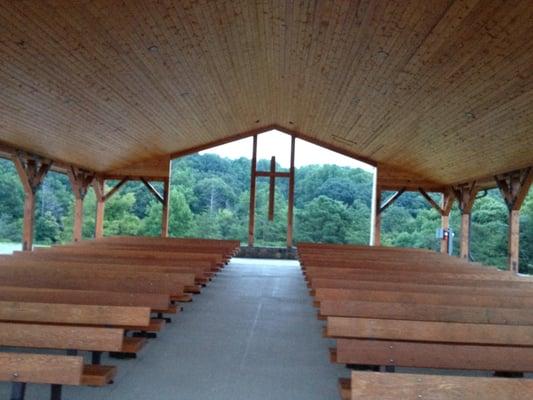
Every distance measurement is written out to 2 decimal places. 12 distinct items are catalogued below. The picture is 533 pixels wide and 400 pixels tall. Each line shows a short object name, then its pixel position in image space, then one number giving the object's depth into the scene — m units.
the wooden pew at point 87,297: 3.80
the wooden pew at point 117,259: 6.30
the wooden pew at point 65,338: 2.87
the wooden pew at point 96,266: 5.46
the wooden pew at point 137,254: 7.03
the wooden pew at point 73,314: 3.22
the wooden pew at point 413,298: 4.15
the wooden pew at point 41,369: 2.48
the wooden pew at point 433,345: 2.86
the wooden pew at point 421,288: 4.61
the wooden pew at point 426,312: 3.62
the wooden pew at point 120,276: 4.59
